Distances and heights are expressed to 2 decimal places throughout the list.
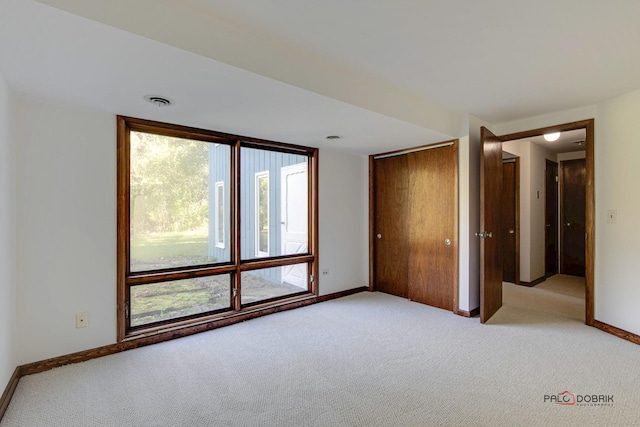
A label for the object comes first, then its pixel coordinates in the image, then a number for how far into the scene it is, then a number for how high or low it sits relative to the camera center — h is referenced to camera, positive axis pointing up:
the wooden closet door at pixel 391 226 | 4.21 -0.18
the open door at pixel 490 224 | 3.29 -0.13
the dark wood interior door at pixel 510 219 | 5.12 -0.12
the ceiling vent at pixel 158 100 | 2.25 +0.83
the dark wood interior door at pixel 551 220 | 5.49 -0.15
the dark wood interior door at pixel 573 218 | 5.55 -0.12
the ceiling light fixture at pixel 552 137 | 3.96 +0.94
